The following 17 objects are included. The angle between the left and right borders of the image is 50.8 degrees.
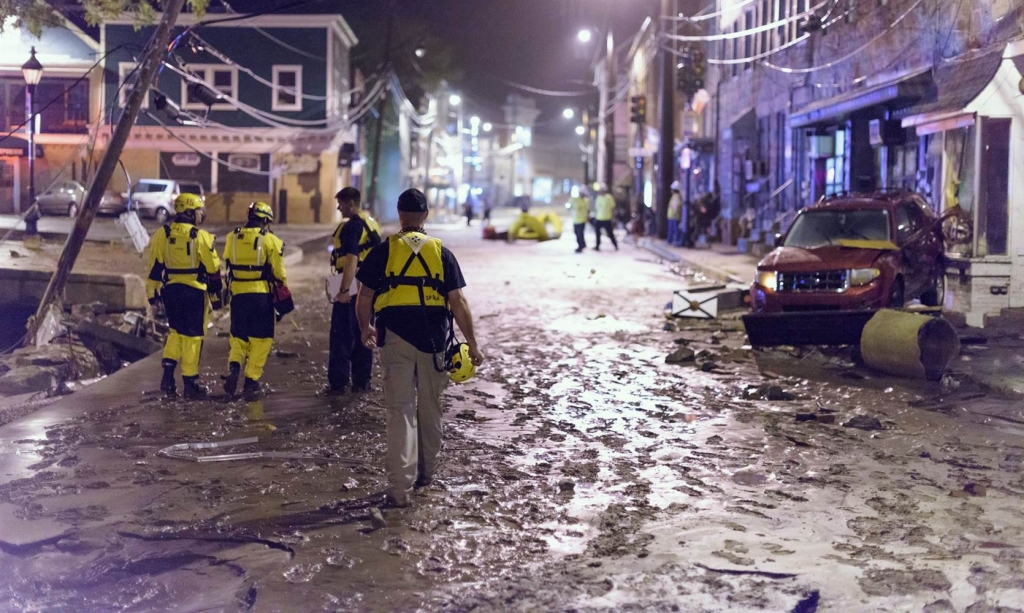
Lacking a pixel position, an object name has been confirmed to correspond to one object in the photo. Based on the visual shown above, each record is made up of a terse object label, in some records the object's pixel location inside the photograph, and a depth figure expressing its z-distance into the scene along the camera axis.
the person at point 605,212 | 32.81
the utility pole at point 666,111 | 35.00
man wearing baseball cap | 6.50
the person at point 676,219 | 33.31
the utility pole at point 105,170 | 13.27
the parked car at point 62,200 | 36.41
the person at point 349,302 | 9.48
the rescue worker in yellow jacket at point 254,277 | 9.51
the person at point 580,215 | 32.72
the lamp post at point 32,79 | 20.45
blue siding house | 48.78
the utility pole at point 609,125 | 58.25
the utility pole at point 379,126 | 44.03
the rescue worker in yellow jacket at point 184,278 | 9.59
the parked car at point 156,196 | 39.81
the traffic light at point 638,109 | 42.28
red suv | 13.16
